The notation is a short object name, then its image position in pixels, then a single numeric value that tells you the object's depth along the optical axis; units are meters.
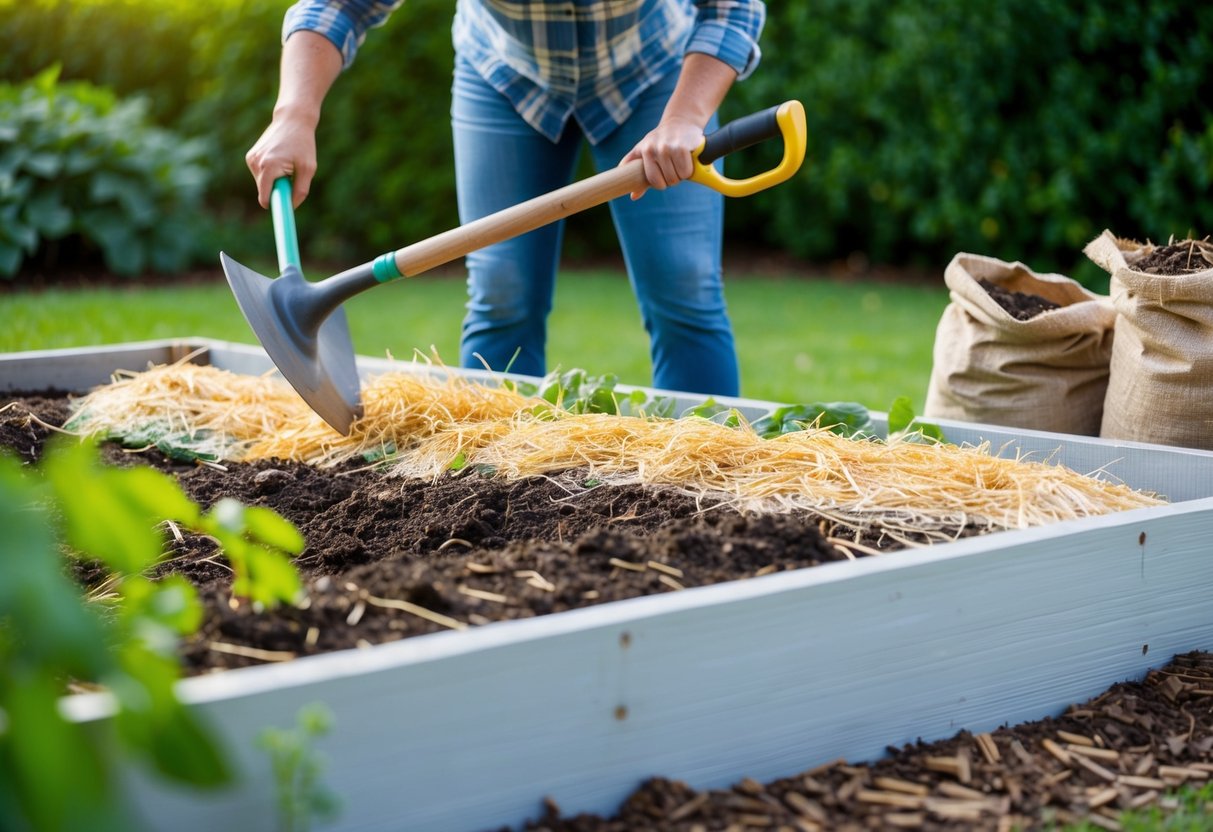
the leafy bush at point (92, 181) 7.29
